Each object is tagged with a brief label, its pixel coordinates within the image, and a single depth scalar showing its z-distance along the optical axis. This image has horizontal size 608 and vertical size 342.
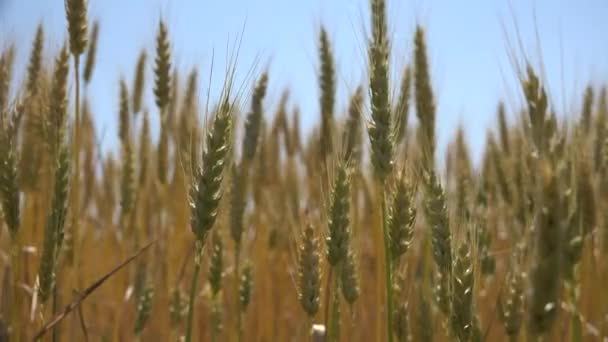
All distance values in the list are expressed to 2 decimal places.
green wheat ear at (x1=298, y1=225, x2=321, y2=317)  1.00
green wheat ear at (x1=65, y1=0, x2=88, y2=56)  1.10
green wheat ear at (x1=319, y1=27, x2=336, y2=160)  1.25
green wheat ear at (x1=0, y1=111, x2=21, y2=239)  0.99
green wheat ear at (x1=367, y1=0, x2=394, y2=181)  1.00
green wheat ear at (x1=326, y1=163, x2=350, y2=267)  0.99
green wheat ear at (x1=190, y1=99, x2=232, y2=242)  0.93
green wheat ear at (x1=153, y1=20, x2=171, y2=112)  1.24
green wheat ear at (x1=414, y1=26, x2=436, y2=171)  1.21
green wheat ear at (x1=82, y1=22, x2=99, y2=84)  1.33
